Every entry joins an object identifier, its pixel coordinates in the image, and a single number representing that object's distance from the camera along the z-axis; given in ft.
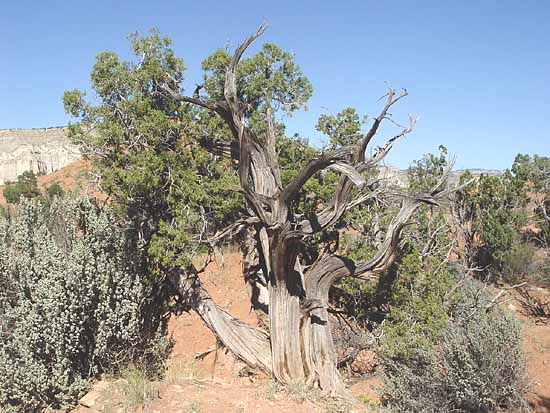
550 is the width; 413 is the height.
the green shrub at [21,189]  105.09
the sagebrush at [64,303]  19.17
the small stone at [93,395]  19.31
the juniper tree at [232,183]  20.62
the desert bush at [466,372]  21.48
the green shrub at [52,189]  86.80
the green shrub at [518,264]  53.52
